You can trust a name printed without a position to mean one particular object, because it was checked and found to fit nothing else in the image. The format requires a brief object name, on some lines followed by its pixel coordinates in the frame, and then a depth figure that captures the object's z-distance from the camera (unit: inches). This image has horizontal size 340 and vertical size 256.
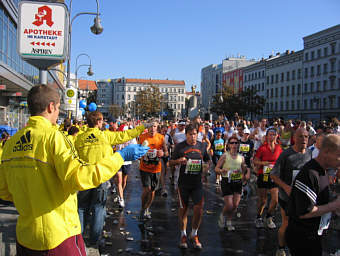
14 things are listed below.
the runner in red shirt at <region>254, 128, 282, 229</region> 266.7
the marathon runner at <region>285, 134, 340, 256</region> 120.8
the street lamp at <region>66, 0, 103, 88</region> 562.3
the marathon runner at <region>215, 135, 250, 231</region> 258.7
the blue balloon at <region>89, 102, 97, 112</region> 983.0
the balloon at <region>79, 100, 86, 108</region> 1124.1
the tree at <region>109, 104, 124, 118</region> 4778.1
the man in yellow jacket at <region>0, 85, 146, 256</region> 92.2
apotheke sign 191.0
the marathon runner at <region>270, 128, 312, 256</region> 195.2
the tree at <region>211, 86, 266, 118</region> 2679.6
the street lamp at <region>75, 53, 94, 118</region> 1109.8
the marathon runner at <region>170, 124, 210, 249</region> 227.7
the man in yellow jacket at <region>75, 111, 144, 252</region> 200.8
